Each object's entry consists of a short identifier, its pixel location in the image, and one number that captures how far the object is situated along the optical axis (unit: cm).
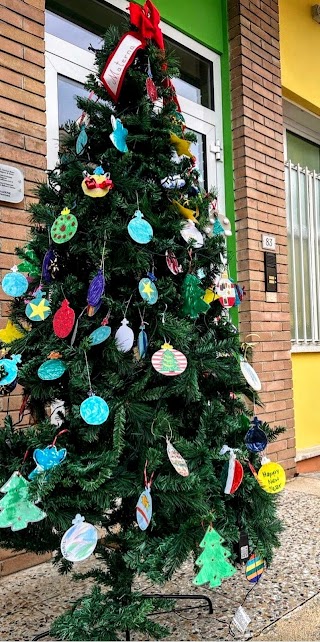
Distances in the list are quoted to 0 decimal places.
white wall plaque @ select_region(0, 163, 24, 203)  269
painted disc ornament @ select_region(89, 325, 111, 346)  161
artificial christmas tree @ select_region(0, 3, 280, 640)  157
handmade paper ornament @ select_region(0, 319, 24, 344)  184
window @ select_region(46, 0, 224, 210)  324
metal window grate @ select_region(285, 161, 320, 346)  535
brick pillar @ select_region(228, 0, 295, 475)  430
